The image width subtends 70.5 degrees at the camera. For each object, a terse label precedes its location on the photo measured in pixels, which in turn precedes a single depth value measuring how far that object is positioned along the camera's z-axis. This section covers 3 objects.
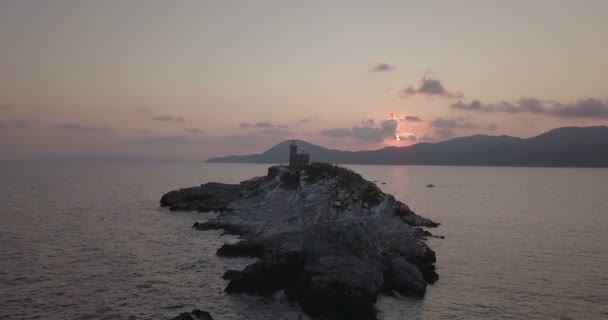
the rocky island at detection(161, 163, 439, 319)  31.23
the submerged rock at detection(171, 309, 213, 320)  25.20
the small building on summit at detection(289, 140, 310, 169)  71.82
